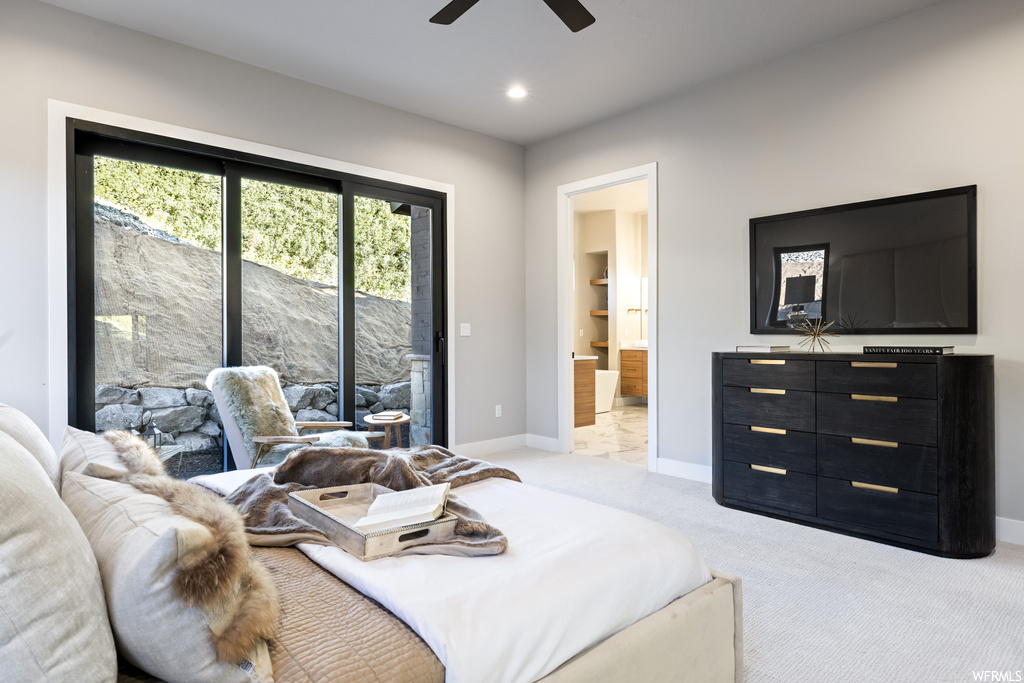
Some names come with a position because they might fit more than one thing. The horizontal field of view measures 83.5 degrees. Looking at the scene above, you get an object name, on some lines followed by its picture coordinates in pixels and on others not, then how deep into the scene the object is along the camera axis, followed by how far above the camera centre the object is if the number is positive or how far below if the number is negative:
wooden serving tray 1.37 -0.49
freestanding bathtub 7.83 -0.72
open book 1.42 -0.45
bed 1.03 -0.55
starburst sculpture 3.51 +0.01
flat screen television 3.03 +0.40
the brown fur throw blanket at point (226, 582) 0.80 -0.35
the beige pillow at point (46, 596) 0.69 -0.33
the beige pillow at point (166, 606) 0.78 -0.38
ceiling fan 2.47 +1.43
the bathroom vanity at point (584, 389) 6.47 -0.60
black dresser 2.68 -0.58
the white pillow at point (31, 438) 1.34 -0.24
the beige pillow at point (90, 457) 1.26 -0.28
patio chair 3.17 -0.48
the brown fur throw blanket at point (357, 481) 1.43 -0.48
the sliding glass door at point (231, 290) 3.29 +0.33
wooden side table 3.93 -0.61
